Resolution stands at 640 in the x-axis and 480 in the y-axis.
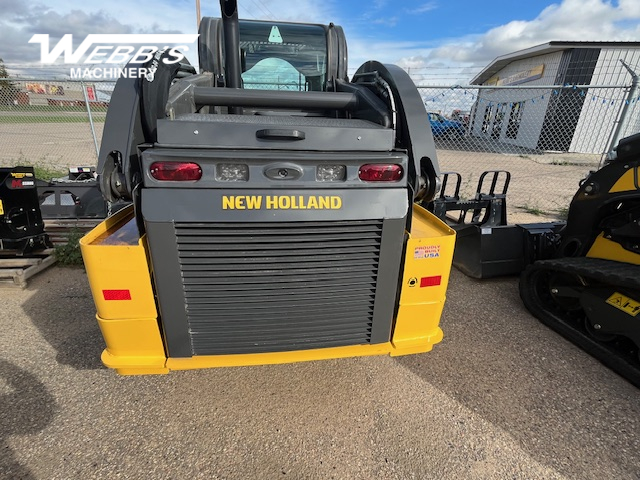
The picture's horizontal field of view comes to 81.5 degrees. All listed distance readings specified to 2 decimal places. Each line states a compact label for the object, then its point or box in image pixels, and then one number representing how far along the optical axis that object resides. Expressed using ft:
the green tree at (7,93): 29.84
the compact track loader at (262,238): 5.87
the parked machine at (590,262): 8.76
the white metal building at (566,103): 46.06
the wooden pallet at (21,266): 11.68
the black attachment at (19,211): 12.26
